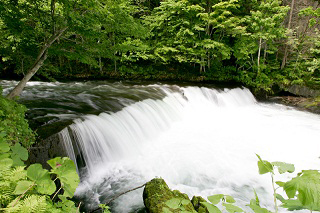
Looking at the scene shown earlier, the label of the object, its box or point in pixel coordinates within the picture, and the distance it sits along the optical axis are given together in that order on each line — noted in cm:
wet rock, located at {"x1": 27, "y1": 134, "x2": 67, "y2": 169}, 338
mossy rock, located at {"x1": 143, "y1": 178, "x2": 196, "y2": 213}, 282
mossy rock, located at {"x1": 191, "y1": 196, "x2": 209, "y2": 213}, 279
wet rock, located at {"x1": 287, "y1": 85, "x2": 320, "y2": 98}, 1165
